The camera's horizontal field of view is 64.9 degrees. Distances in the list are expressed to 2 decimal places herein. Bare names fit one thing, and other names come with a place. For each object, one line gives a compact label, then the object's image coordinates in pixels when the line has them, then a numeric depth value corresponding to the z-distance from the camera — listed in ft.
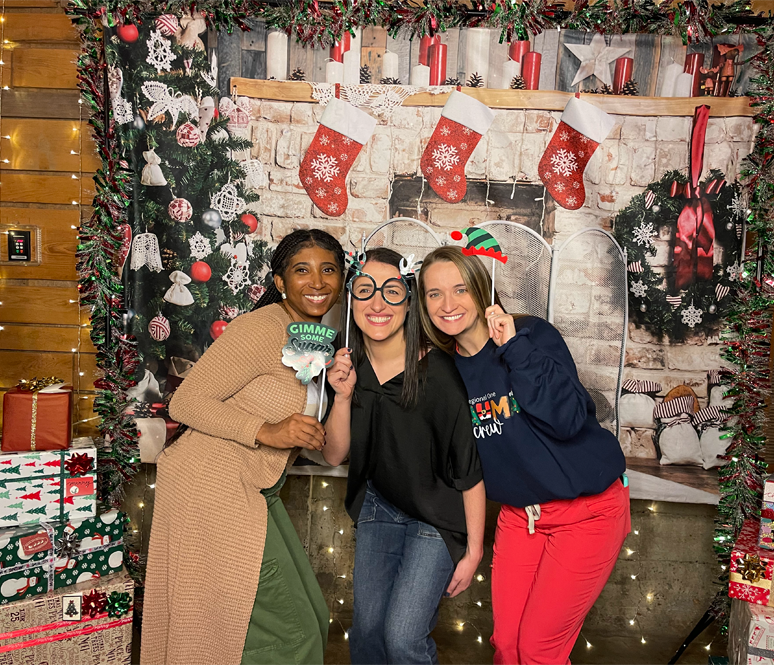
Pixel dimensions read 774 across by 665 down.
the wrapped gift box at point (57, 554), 7.35
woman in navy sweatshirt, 6.22
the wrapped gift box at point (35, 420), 7.84
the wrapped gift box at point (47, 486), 7.72
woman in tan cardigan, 6.40
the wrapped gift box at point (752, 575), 7.31
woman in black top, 6.59
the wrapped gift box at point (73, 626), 7.32
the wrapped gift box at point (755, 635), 7.11
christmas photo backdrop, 8.56
